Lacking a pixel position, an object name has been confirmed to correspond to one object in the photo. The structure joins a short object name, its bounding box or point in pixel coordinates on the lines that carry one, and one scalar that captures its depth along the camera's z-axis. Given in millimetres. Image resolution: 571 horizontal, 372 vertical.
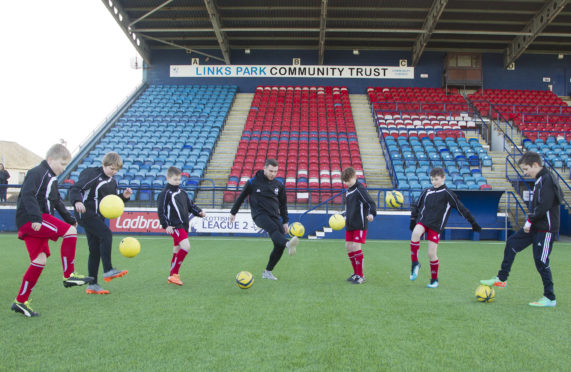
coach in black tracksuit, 6074
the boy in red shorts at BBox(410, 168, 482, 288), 5828
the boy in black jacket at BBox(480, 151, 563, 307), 4711
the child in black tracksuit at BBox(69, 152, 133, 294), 5203
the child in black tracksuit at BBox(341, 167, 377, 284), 6129
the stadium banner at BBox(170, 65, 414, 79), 25938
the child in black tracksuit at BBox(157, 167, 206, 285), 5836
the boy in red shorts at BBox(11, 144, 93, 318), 4047
